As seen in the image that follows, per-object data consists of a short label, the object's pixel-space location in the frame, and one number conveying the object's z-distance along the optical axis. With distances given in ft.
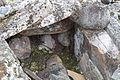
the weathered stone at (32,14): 8.21
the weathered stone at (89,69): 8.84
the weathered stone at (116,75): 7.91
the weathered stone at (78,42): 9.46
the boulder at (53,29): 9.26
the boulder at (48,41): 9.79
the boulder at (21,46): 9.27
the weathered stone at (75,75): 9.18
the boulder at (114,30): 8.68
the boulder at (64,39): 9.91
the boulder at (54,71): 8.93
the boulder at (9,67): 6.09
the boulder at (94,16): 8.86
